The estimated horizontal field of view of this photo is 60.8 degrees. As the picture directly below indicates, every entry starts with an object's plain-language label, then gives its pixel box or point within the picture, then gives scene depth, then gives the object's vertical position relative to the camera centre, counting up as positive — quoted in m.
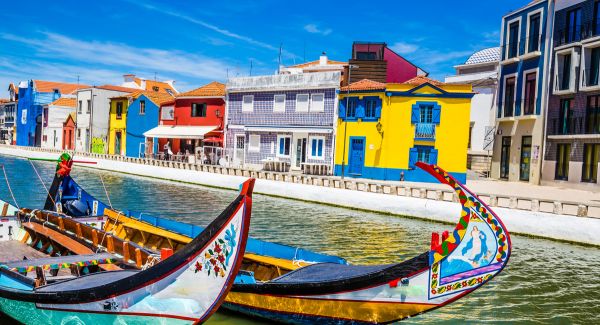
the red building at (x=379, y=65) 40.44 +7.63
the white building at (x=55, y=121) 64.25 +2.21
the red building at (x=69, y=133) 61.00 +0.73
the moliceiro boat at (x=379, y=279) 6.93 -1.98
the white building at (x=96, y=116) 55.66 +2.72
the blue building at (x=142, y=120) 49.31 +2.26
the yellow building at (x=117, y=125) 52.87 +1.77
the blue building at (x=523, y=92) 32.62 +4.96
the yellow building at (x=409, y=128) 32.09 +1.98
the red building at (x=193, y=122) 42.56 +2.15
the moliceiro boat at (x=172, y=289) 6.34 -1.86
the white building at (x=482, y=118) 40.83 +3.76
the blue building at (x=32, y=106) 70.56 +4.34
